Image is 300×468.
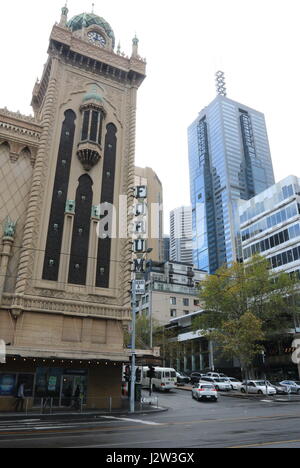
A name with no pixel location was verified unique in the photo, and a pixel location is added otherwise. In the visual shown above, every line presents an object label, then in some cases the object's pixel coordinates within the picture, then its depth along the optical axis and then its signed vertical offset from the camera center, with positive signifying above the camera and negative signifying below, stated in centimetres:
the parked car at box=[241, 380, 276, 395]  3925 -18
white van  4288 +65
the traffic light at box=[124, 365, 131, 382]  3978 +138
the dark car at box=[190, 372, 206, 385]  5188 +110
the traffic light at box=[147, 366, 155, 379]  2998 +98
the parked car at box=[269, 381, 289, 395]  4147 -47
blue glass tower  18744 +8833
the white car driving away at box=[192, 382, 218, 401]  3334 -58
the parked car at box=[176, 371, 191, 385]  5522 +85
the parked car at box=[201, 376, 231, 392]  4484 +3
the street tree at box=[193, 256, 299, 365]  4825 +1103
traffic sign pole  2584 +192
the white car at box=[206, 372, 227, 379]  5056 +135
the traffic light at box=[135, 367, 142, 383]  4141 +107
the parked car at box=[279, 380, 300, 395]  4261 -5
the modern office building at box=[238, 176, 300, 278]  5912 +2622
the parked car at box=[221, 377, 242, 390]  4580 +15
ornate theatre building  2827 +1317
